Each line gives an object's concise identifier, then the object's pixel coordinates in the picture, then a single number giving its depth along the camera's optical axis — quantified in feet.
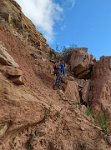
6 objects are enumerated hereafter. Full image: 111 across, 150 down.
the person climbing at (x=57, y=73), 17.75
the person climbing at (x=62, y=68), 18.01
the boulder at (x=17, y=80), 13.14
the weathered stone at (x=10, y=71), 12.95
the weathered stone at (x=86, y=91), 19.90
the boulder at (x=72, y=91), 18.57
